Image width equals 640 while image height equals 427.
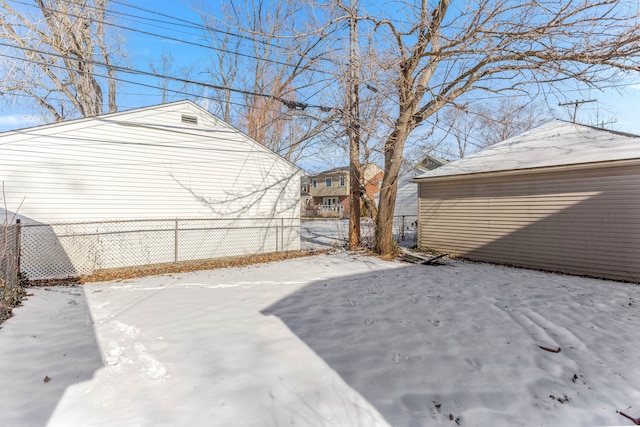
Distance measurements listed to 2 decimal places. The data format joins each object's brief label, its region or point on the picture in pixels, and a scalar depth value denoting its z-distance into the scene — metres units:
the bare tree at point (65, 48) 10.99
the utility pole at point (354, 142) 8.77
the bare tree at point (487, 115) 7.91
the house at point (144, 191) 7.10
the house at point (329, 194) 35.34
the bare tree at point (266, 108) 16.81
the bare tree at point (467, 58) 5.57
